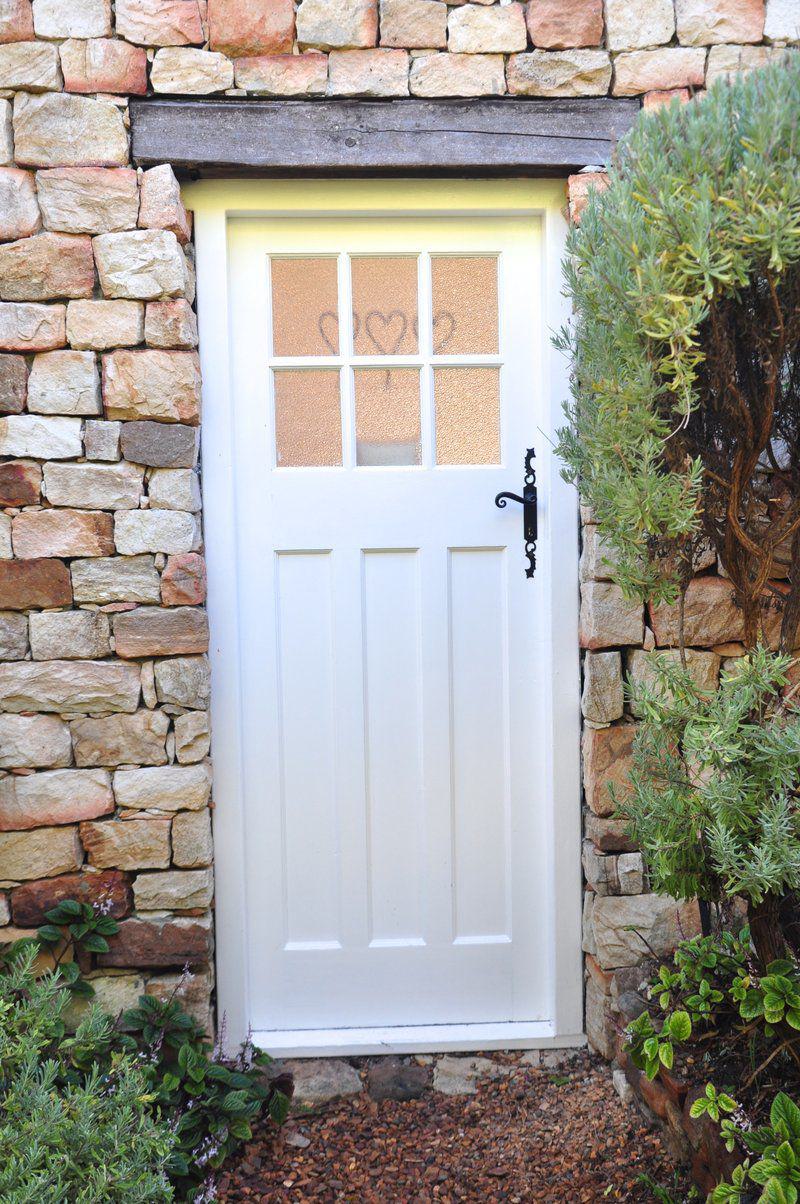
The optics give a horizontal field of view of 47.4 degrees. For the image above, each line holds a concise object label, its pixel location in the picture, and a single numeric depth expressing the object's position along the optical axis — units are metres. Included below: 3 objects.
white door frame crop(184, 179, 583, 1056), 2.49
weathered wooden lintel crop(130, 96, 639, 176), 2.32
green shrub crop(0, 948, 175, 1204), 1.69
